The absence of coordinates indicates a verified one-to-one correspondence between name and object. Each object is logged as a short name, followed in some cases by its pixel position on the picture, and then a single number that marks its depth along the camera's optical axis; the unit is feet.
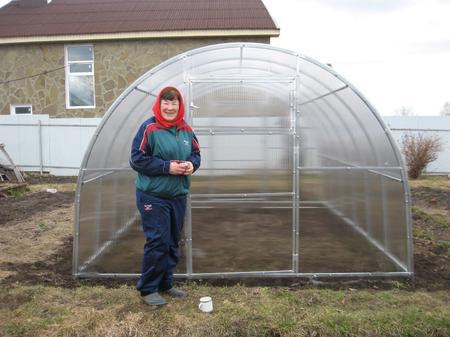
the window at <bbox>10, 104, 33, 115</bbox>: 44.86
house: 41.47
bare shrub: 40.73
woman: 12.53
